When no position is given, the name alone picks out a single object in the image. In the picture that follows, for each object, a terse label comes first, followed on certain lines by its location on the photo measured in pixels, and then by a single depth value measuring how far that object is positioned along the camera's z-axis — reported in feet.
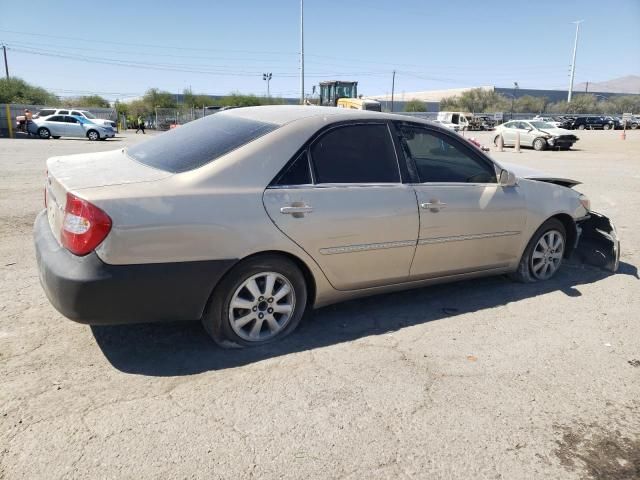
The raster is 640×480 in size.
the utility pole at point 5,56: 231.91
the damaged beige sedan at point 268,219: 9.42
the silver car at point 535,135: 82.84
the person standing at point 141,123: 136.40
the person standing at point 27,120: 98.14
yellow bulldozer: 114.01
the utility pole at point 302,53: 154.92
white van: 169.07
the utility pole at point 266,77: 256.11
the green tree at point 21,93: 179.55
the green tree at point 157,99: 230.68
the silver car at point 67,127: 95.55
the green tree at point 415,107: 285.64
